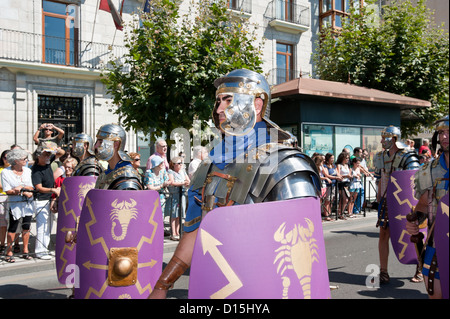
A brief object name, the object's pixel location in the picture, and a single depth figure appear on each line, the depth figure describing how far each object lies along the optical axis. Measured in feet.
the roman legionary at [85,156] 14.26
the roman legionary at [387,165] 15.47
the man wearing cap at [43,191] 19.38
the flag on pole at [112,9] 39.55
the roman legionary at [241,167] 5.89
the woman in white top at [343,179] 31.81
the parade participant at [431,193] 8.36
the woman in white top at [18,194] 19.00
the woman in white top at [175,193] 23.77
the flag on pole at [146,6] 37.15
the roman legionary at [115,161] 10.73
